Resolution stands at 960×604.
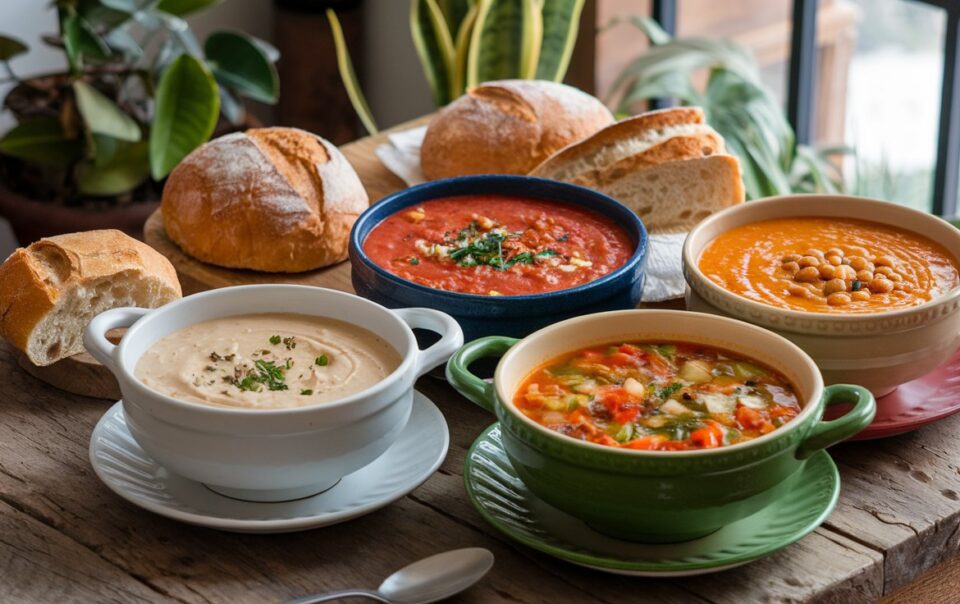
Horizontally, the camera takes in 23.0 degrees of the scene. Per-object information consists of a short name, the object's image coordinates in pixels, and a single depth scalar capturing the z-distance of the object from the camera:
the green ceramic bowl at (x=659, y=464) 0.99
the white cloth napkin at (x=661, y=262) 1.27
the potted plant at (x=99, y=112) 1.85
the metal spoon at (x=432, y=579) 1.02
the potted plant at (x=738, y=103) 1.77
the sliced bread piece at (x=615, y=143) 1.33
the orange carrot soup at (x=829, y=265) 1.13
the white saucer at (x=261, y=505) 1.04
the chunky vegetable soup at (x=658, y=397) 1.02
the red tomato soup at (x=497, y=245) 1.20
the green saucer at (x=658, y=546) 1.02
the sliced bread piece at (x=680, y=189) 1.32
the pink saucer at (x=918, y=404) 1.12
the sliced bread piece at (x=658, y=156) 1.32
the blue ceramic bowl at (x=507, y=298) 1.15
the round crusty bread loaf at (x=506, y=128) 1.38
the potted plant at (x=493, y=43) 1.62
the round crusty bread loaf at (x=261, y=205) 1.31
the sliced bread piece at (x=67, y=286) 1.16
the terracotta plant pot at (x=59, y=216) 1.93
